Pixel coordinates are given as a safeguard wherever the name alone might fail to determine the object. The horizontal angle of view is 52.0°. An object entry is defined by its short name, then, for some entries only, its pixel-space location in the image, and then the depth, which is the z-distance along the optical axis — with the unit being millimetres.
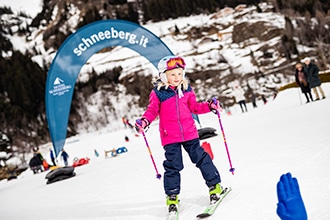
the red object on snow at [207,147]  4781
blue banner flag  8289
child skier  2799
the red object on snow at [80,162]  12272
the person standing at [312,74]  10188
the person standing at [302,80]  10883
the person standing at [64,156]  14101
